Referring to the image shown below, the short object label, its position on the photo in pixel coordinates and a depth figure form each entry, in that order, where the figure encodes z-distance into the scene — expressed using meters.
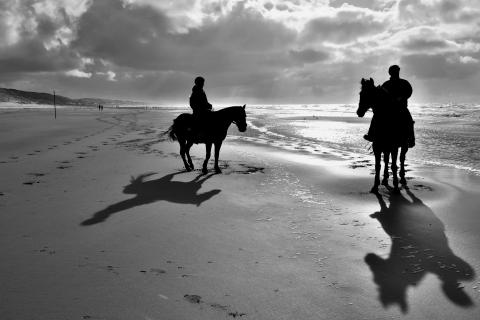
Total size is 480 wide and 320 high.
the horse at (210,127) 10.95
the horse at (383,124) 8.12
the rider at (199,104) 10.87
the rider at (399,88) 8.81
